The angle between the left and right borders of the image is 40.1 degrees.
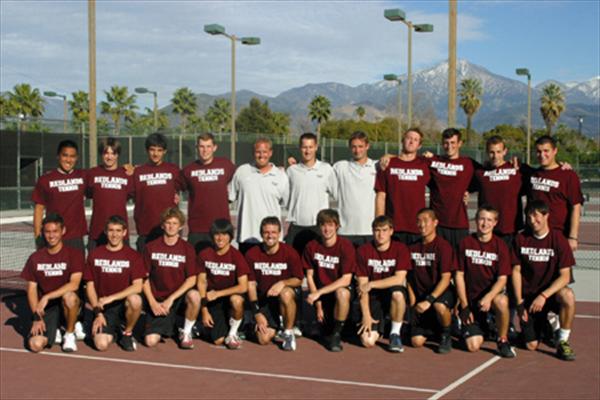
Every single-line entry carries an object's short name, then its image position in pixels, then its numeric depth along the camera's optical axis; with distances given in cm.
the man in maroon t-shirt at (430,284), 753
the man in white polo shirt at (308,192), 802
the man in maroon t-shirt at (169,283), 769
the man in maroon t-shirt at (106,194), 830
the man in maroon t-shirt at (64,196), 824
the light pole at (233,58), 2636
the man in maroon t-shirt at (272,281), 766
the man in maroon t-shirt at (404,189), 790
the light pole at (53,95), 4696
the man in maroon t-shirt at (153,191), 824
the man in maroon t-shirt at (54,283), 757
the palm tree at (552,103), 8167
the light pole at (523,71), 3794
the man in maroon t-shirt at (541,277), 731
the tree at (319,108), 7412
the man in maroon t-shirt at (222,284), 775
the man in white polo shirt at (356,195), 802
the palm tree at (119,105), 7838
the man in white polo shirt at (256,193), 809
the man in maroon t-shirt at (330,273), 765
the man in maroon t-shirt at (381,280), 757
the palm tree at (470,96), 8494
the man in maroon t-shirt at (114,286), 759
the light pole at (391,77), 3450
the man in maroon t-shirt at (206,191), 819
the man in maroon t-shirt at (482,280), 740
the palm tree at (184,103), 8994
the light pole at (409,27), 1861
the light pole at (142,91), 4088
